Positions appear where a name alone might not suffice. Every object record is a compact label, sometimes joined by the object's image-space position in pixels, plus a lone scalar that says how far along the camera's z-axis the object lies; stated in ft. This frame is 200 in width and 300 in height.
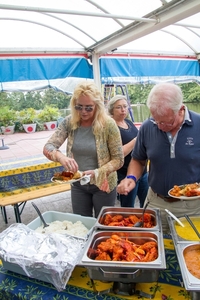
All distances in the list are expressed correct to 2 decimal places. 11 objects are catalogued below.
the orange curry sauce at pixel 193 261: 2.80
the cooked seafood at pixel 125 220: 3.99
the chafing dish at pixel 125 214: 3.77
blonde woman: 5.68
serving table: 3.11
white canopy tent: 9.06
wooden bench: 10.43
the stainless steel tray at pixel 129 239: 2.82
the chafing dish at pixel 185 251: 2.50
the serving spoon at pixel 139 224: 3.89
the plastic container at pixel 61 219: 4.46
